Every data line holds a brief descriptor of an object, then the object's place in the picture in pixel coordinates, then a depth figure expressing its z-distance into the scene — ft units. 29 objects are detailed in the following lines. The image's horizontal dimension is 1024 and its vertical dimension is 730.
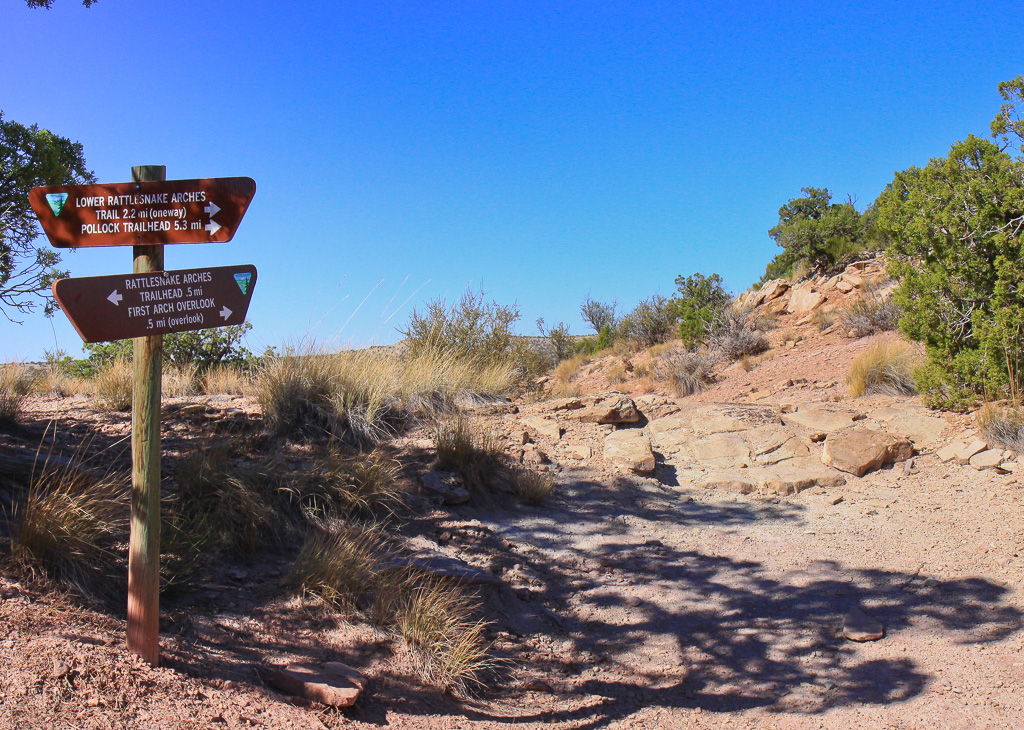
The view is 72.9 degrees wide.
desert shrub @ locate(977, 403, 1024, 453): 24.38
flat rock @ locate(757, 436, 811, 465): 27.22
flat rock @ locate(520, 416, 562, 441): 28.38
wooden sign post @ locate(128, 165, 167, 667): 10.79
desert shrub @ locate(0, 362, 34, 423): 22.22
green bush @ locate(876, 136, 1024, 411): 27.04
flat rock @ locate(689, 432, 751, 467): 27.45
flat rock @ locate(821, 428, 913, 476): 25.72
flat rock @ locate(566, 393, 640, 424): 29.50
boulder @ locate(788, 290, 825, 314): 62.44
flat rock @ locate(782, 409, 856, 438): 28.25
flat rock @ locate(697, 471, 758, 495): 25.68
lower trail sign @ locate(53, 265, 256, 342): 9.89
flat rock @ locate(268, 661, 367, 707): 11.28
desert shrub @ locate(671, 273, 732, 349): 61.72
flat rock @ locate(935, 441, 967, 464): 25.39
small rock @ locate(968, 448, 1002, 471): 23.98
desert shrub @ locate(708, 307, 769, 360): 55.26
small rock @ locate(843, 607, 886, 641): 15.99
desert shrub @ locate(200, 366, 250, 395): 30.25
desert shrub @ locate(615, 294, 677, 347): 75.36
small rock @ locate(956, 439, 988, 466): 24.86
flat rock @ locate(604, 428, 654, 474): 26.37
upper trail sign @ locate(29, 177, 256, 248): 10.57
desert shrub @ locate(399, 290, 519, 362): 37.99
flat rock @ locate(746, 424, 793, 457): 27.73
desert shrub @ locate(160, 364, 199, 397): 29.99
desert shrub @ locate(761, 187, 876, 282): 70.49
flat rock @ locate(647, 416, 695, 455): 28.63
